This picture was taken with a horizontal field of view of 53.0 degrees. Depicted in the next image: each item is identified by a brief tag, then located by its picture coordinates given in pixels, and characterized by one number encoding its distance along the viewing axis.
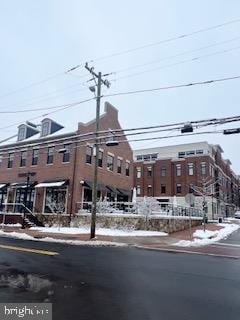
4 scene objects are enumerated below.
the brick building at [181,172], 45.73
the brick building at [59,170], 22.58
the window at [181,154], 49.13
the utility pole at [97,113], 14.58
